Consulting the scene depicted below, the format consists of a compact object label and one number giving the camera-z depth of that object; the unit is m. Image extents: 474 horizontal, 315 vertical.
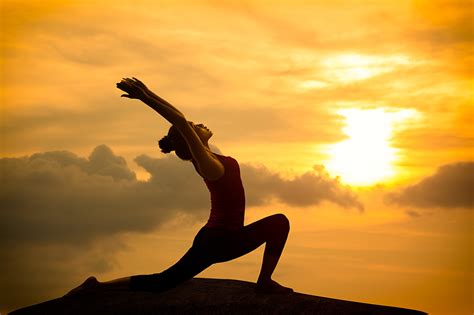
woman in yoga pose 7.96
